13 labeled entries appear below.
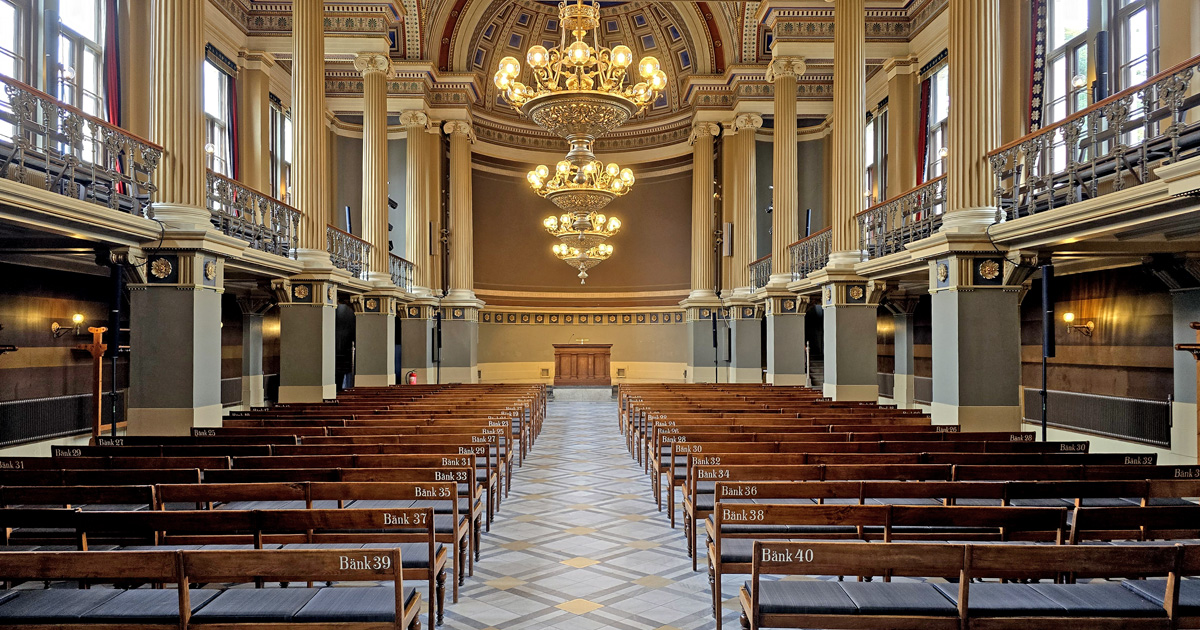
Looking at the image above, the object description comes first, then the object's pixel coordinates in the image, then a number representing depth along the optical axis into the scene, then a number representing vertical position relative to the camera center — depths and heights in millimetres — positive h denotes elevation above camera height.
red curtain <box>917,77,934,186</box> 16031 +4314
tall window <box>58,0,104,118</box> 11109 +4493
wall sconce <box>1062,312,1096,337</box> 10617 -15
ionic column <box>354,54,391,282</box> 15531 +3753
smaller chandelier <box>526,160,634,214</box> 14555 +2938
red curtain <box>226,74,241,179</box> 16062 +4365
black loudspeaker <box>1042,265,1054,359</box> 6789 +88
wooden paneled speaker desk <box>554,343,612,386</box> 22281 -1216
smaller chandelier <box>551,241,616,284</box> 20078 +2062
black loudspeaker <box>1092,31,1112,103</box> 10500 +3860
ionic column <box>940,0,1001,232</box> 8086 +2533
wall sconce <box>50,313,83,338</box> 10258 +4
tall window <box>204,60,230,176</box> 15344 +4730
